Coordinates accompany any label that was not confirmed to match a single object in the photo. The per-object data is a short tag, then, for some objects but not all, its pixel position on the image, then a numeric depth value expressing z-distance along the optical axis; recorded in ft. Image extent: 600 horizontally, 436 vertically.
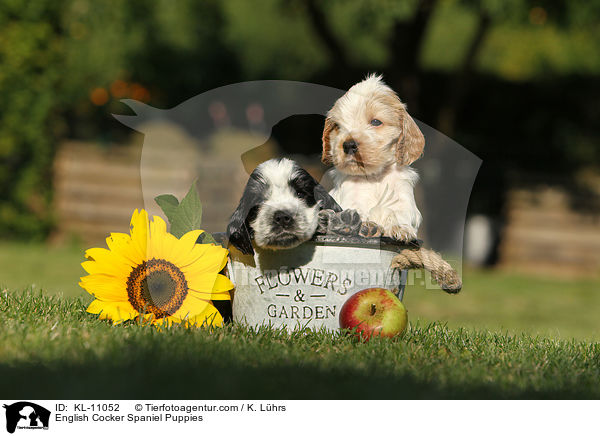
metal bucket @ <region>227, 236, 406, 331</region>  11.44
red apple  11.60
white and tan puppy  11.10
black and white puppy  10.68
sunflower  12.16
